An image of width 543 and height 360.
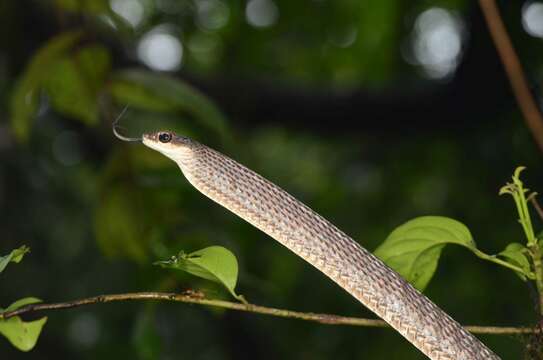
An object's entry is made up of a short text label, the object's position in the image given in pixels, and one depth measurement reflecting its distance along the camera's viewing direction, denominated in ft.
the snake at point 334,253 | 3.22
